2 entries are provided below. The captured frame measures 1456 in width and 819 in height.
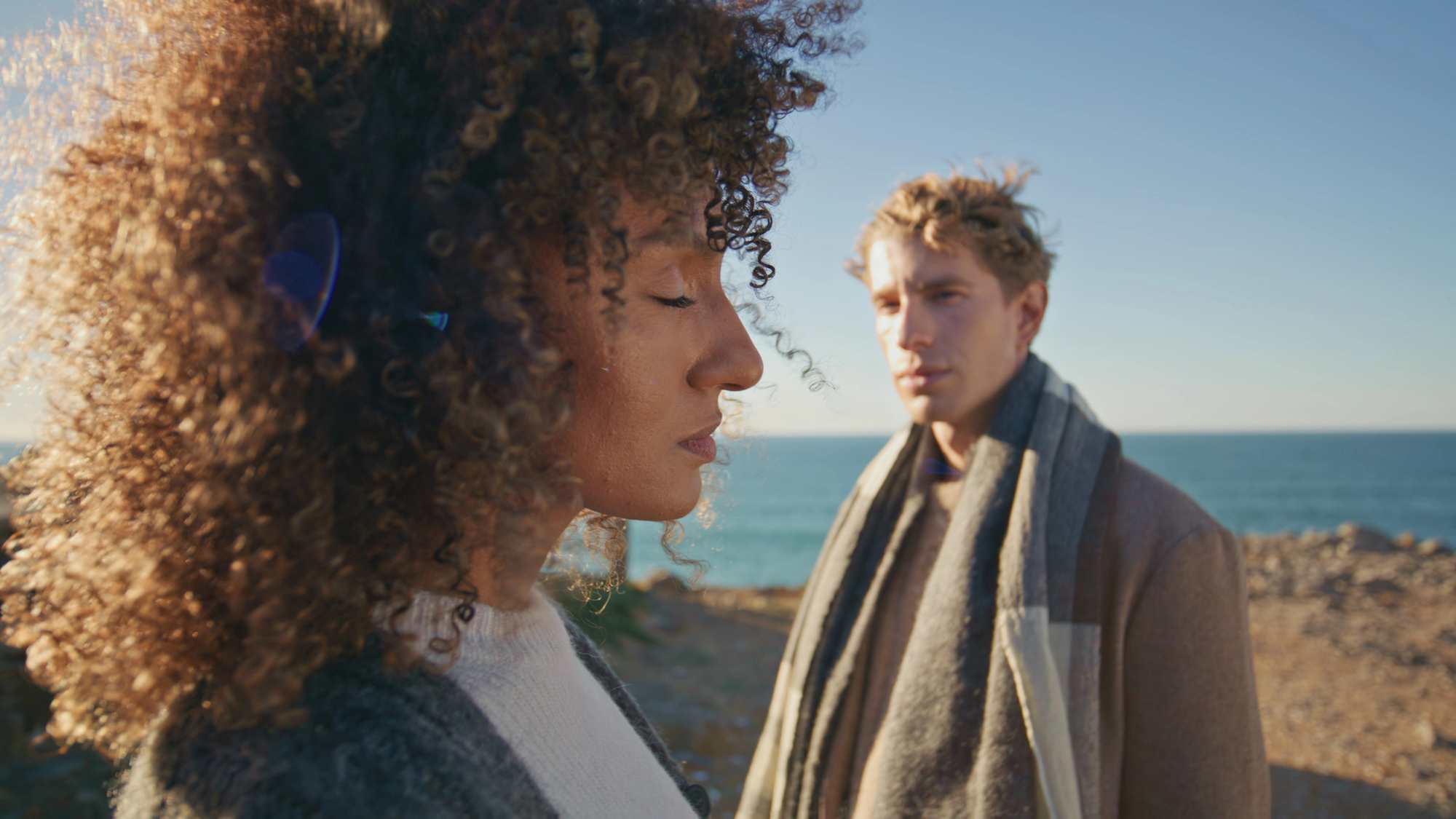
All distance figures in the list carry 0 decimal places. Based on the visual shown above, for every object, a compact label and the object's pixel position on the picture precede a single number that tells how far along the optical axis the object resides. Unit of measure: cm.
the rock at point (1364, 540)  1325
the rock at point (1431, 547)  1215
